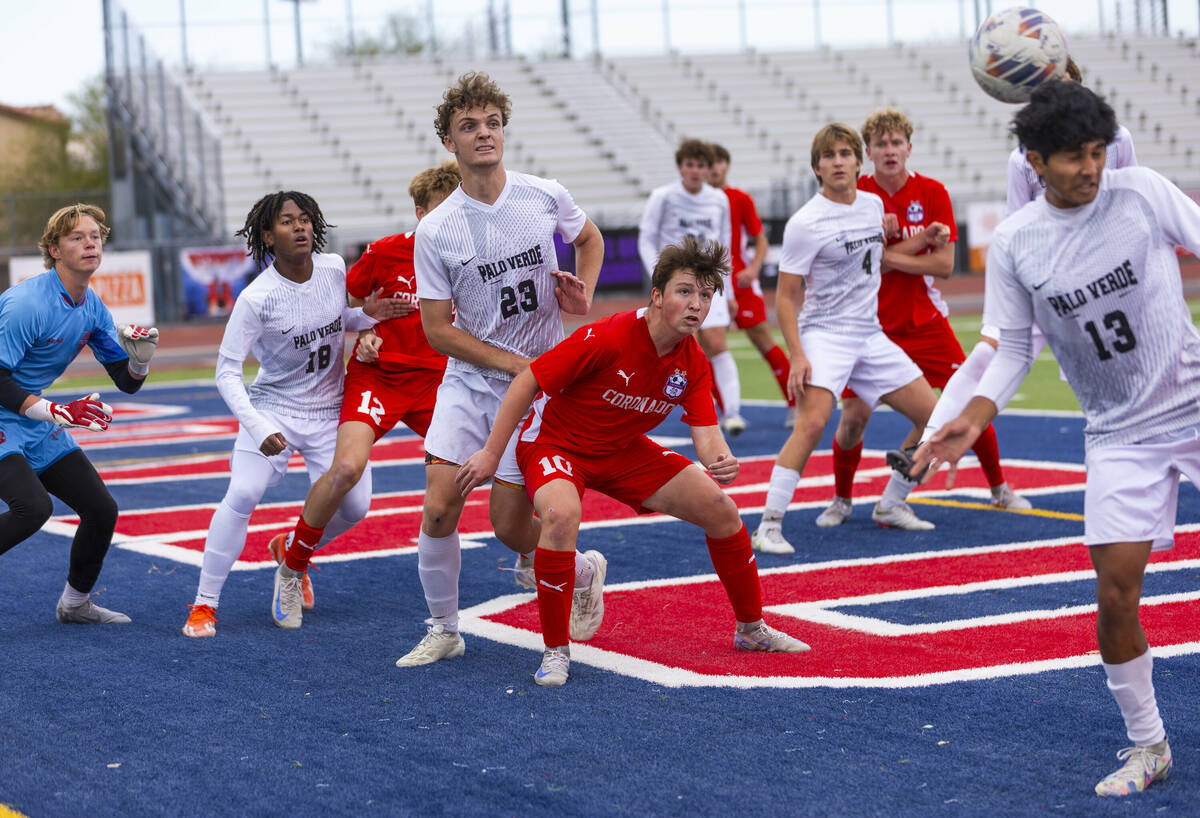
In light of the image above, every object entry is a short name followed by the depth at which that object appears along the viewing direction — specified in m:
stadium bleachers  64.12
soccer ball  12.82
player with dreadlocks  12.66
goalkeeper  12.45
